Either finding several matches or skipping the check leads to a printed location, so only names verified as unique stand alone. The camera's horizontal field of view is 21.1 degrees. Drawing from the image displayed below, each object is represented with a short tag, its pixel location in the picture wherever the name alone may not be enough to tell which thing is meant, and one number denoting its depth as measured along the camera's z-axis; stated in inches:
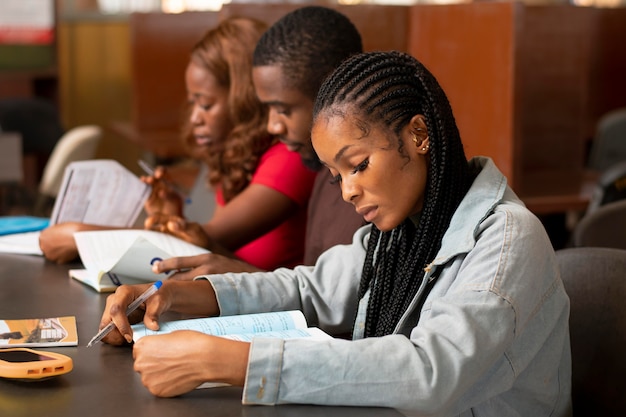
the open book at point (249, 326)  94.0
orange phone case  87.3
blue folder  135.3
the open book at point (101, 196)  129.6
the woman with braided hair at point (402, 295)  84.7
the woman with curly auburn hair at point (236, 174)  129.4
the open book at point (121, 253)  110.8
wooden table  84.0
